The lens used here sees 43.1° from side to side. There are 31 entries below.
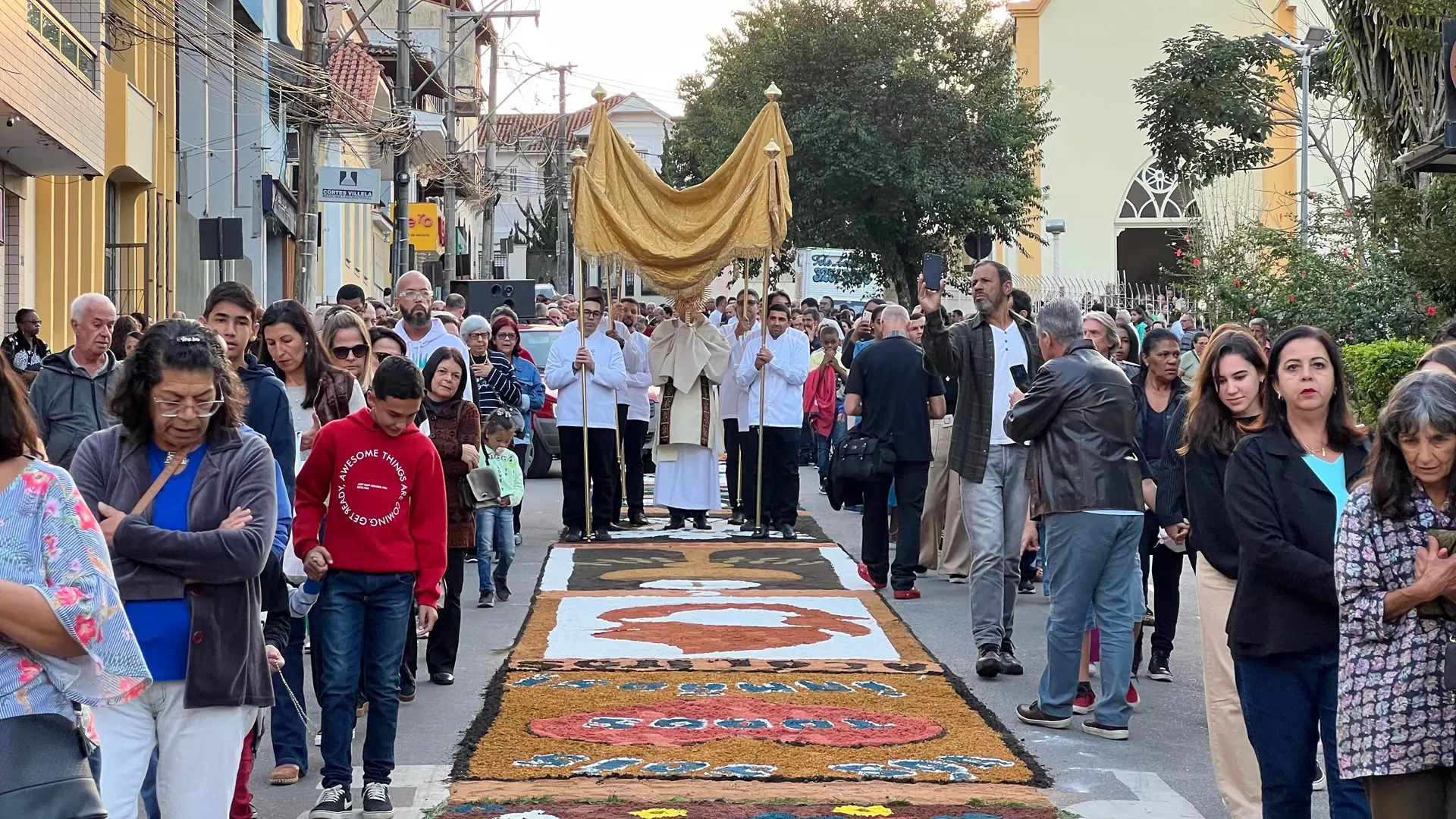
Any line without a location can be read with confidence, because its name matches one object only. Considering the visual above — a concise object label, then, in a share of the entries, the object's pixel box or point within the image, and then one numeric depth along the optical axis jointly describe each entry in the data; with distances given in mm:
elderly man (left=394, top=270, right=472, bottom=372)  12070
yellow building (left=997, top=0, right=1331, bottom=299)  53469
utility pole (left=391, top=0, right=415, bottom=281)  33062
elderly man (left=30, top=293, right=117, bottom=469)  9320
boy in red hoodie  6762
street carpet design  7203
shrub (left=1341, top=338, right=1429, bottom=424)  13016
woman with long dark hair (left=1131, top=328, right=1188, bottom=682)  9484
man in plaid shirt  9781
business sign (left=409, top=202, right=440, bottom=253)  42500
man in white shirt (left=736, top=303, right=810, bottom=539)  16188
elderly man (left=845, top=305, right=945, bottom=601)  12477
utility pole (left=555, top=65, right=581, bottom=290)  62031
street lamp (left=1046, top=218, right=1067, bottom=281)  48906
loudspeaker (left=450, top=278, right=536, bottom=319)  31406
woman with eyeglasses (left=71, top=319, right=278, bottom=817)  4918
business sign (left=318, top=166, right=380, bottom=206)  23750
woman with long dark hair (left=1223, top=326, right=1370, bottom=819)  5371
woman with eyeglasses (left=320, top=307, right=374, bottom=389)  8320
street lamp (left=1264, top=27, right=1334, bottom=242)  31719
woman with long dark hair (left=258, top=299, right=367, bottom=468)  7645
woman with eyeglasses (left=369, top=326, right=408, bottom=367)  9367
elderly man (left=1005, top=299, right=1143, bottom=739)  8391
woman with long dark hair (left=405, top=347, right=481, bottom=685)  9273
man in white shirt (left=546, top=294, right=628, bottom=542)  15875
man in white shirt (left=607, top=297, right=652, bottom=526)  16781
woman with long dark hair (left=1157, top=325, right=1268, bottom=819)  6332
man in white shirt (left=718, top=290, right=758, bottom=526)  16953
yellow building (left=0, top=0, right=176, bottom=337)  18594
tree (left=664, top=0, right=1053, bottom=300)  43656
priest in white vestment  16547
